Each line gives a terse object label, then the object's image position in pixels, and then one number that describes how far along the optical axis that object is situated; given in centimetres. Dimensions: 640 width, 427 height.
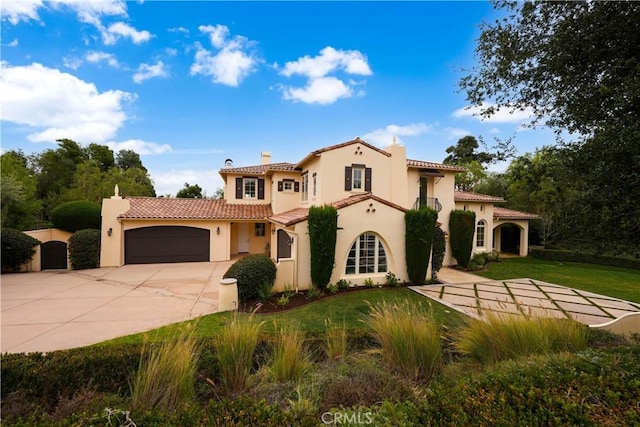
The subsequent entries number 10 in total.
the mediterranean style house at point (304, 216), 1232
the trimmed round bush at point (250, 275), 1004
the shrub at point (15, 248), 1407
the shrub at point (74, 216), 1644
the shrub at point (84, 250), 1567
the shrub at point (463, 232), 1730
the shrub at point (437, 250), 1442
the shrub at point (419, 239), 1249
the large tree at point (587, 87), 463
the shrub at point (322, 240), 1105
